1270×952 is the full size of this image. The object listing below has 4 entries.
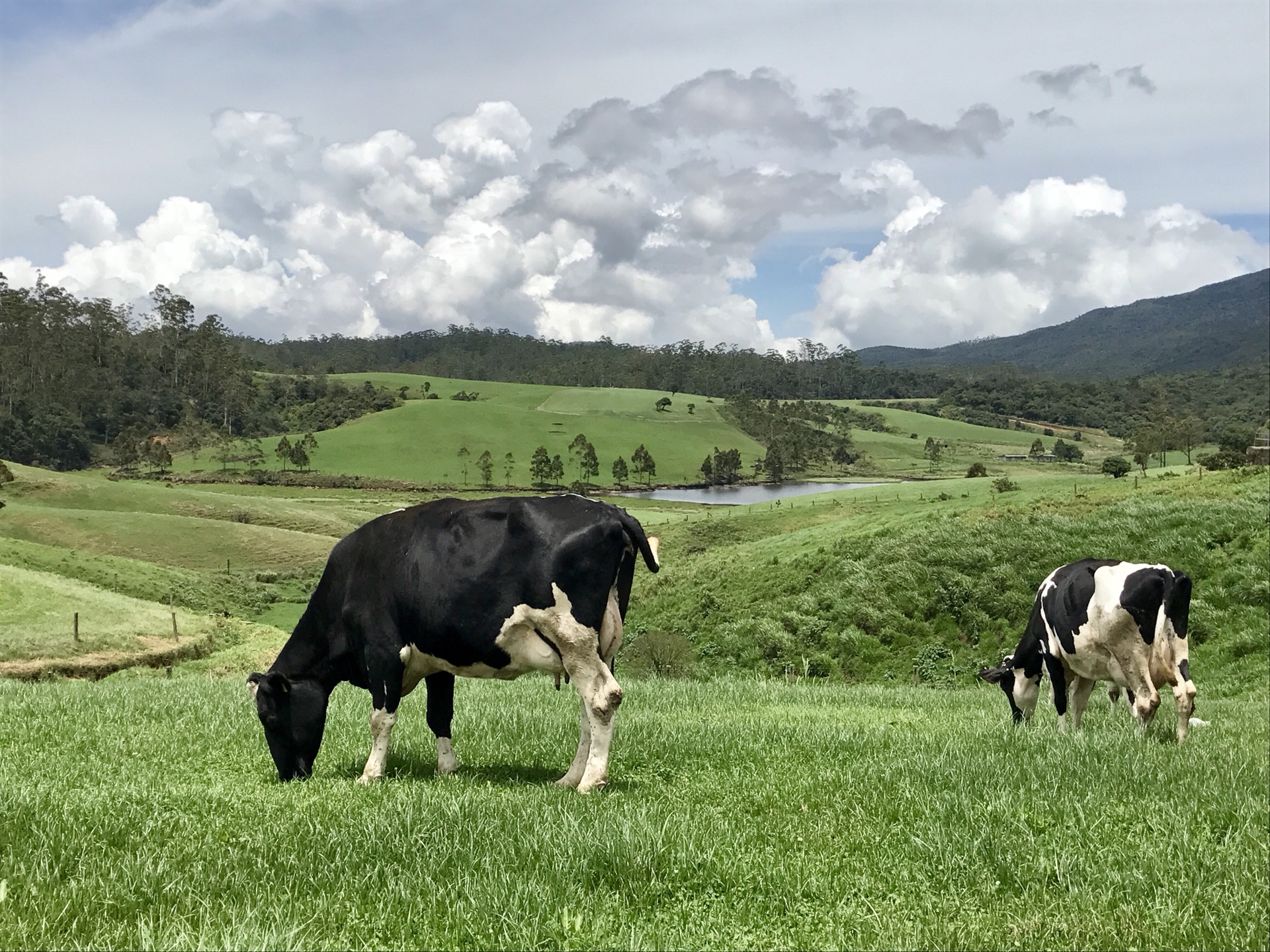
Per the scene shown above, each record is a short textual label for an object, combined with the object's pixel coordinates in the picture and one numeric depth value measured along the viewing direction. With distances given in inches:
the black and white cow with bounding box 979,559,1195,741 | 472.4
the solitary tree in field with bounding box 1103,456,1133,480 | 2458.2
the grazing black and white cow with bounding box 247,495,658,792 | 324.8
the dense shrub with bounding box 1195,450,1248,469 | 1990.7
